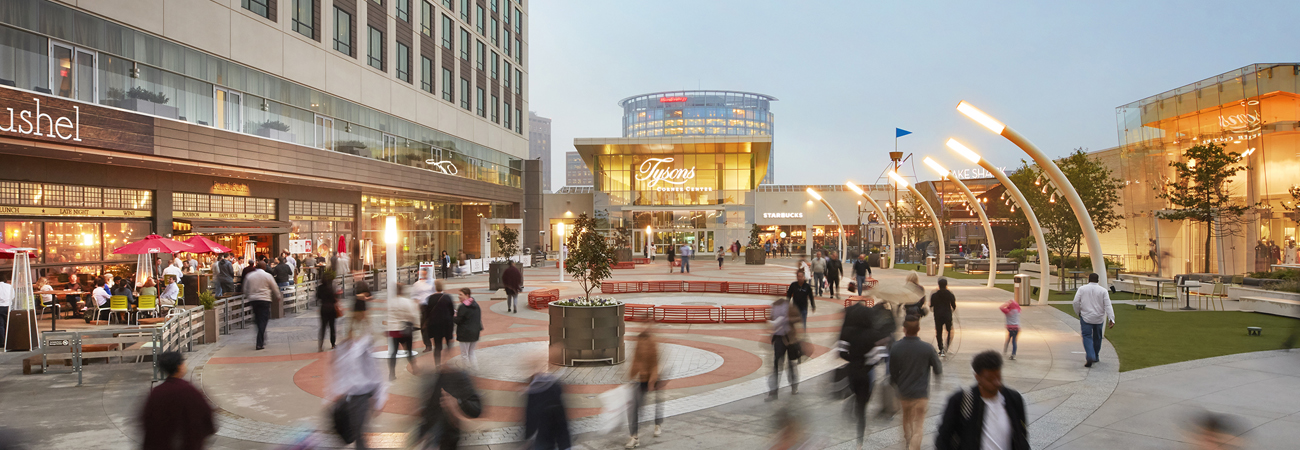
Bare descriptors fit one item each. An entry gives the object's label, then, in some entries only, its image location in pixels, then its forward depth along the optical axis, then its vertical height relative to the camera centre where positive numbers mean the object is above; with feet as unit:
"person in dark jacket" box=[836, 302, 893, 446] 24.76 -4.20
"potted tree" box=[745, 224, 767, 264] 151.43 -4.49
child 38.65 -4.78
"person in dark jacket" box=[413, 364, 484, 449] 18.84 -4.49
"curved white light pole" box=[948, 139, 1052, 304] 69.31 +3.91
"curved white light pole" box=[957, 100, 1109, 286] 55.62 +4.11
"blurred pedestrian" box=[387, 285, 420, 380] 35.70 -4.24
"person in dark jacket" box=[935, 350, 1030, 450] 14.39 -3.82
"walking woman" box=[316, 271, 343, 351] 42.54 -3.78
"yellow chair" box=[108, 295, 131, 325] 55.26 -4.92
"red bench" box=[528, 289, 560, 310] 69.31 -6.11
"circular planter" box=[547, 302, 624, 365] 39.06 -5.35
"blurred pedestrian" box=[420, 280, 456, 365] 36.09 -4.26
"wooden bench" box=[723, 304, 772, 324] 59.62 -6.80
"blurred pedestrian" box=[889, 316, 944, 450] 22.13 -4.29
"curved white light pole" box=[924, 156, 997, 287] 91.70 +0.69
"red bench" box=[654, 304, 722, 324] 59.21 -6.70
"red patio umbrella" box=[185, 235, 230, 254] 69.21 -0.53
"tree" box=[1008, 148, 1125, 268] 86.07 +3.71
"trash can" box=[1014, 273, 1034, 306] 69.10 -5.77
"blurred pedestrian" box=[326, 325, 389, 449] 21.86 -4.70
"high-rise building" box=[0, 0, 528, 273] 60.85 +13.26
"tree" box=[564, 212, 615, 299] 51.42 -1.47
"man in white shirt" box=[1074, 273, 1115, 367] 37.11 -4.41
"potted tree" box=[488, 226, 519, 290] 139.19 -1.02
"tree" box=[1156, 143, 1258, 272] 83.30 +4.68
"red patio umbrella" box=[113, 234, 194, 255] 61.00 -0.50
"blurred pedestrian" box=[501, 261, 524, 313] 63.05 -3.85
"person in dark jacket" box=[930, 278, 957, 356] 39.58 -4.17
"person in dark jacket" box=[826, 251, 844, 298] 77.46 -4.09
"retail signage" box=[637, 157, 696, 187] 201.87 +17.72
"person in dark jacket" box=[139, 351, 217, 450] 16.74 -4.19
